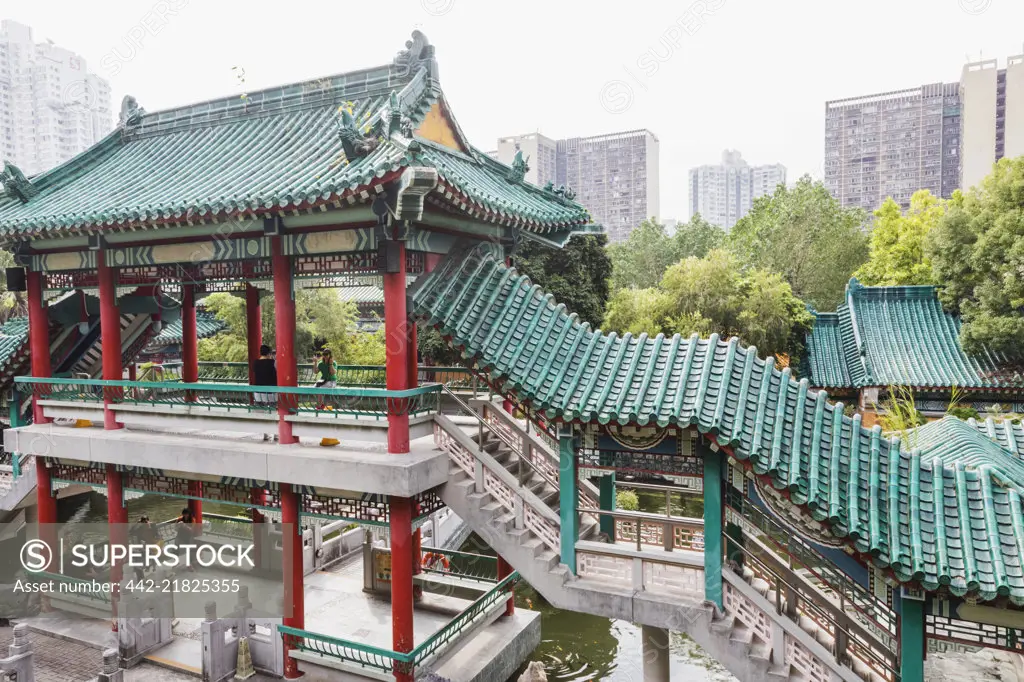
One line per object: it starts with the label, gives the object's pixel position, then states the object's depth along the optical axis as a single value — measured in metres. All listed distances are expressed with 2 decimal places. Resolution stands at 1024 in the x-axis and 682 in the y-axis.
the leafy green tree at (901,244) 31.19
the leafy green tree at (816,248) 36.16
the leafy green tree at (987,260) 19.86
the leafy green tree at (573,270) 28.23
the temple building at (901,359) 20.39
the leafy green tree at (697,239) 46.19
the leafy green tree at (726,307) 25.69
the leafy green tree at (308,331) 26.69
